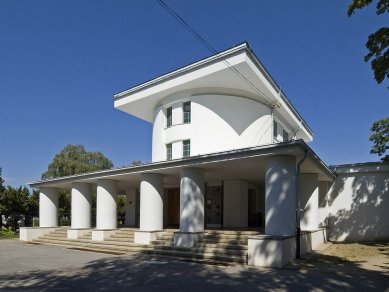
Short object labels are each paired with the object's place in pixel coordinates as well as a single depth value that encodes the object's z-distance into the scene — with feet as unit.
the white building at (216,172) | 41.01
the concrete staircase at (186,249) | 42.55
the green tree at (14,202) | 96.68
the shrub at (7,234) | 87.46
